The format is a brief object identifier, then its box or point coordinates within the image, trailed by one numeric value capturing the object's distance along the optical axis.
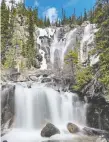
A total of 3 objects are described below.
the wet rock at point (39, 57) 73.56
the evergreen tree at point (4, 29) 63.75
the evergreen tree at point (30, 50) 68.62
